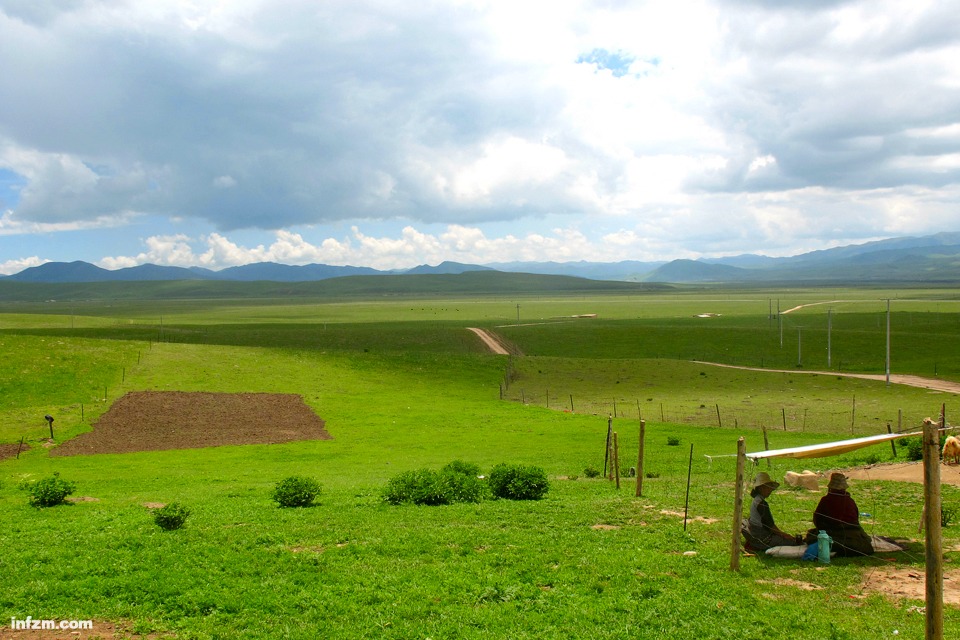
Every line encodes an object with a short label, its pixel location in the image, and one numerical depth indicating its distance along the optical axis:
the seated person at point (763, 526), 13.29
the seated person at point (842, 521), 12.88
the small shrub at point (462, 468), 21.20
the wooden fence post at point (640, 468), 18.88
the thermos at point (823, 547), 12.56
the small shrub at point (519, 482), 19.72
